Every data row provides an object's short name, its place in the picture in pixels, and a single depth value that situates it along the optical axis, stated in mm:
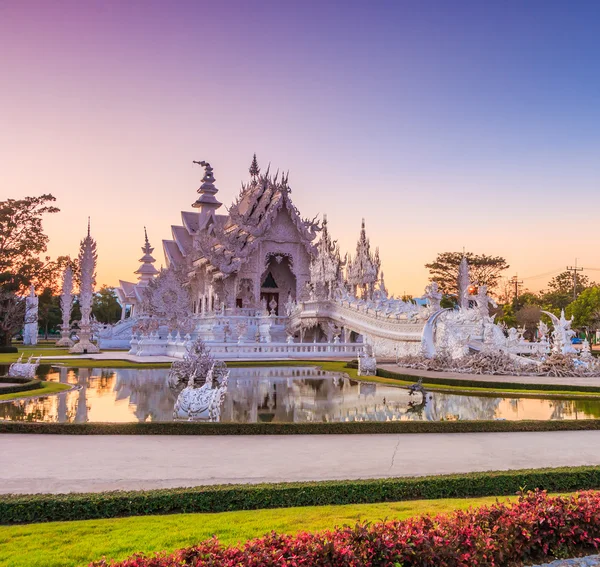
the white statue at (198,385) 11062
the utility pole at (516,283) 73988
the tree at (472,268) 62431
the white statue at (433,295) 25395
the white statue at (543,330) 30956
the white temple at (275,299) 26812
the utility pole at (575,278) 67069
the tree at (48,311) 47969
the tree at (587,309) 54625
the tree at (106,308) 74612
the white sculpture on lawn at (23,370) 17859
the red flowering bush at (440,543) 4441
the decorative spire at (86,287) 33312
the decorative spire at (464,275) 40375
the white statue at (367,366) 20234
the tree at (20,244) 40938
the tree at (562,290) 69062
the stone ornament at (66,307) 43000
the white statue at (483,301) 26456
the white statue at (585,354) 22250
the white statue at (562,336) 24109
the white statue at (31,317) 43250
